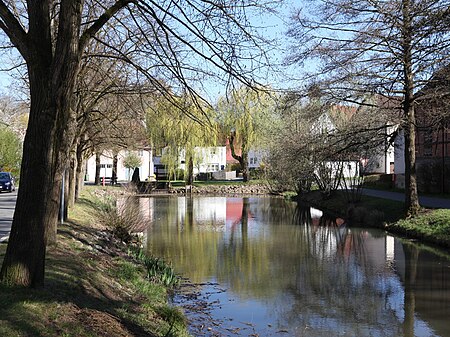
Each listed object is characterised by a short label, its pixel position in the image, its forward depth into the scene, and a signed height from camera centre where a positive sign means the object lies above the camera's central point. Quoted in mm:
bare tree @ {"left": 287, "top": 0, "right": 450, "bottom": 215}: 17375 +4916
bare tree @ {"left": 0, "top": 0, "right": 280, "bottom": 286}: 6566 +895
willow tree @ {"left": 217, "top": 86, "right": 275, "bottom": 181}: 48206 +5590
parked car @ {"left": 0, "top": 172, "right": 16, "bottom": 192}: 38188 +379
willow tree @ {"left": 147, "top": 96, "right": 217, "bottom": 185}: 46594 +4384
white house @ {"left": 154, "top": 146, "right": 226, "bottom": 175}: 52500 +3464
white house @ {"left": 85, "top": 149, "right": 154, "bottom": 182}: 70875 +2764
